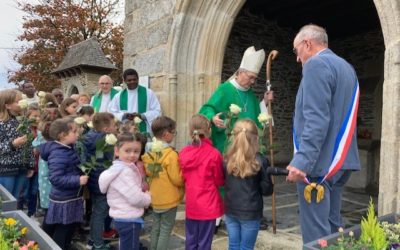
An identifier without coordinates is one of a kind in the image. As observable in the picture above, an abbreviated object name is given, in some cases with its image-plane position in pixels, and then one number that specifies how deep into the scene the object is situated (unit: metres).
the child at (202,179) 2.68
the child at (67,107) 4.06
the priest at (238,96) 3.41
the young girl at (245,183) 2.44
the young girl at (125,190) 2.56
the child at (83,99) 5.09
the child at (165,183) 2.75
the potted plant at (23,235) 1.84
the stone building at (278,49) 2.64
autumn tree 20.50
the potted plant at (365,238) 1.82
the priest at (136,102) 4.43
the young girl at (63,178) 2.80
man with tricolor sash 2.06
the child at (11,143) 3.45
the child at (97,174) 3.10
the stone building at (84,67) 14.12
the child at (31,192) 4.15
